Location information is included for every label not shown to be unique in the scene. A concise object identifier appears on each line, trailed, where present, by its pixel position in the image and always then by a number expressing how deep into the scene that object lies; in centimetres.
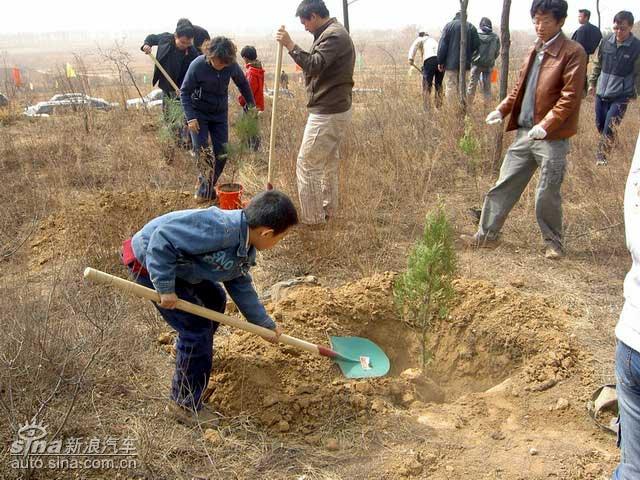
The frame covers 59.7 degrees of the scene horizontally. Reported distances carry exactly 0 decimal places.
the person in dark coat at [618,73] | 685
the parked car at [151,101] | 1021
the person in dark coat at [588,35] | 924
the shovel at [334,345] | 251
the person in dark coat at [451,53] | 820
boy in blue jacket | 242
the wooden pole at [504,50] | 582
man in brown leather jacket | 411
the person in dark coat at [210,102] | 542
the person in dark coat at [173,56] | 670
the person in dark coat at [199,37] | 719
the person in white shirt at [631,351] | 157
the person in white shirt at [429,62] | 884
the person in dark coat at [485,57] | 932
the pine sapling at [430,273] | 307
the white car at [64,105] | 902
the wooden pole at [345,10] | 763
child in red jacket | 764
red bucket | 506
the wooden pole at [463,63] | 729
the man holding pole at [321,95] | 472
